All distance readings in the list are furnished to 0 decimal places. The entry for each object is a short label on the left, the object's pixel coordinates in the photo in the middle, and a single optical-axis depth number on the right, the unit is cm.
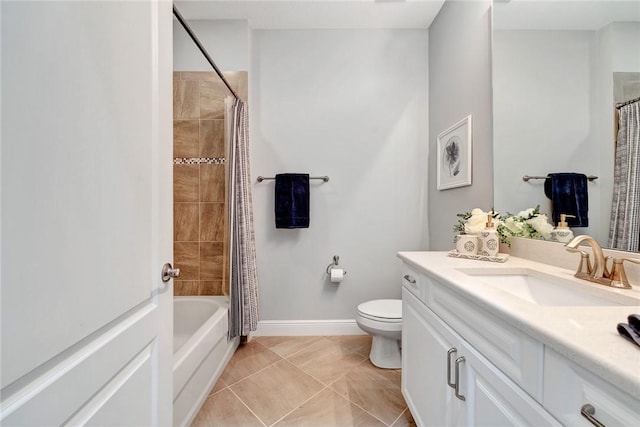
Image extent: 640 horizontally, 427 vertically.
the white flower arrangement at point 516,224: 118
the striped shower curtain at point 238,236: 190
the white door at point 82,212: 41
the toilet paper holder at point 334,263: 230
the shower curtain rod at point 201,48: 130
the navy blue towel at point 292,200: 220
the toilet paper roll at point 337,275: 221
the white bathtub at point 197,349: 127
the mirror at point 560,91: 91
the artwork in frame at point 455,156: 171
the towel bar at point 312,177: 225
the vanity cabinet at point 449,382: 62
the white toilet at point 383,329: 174
